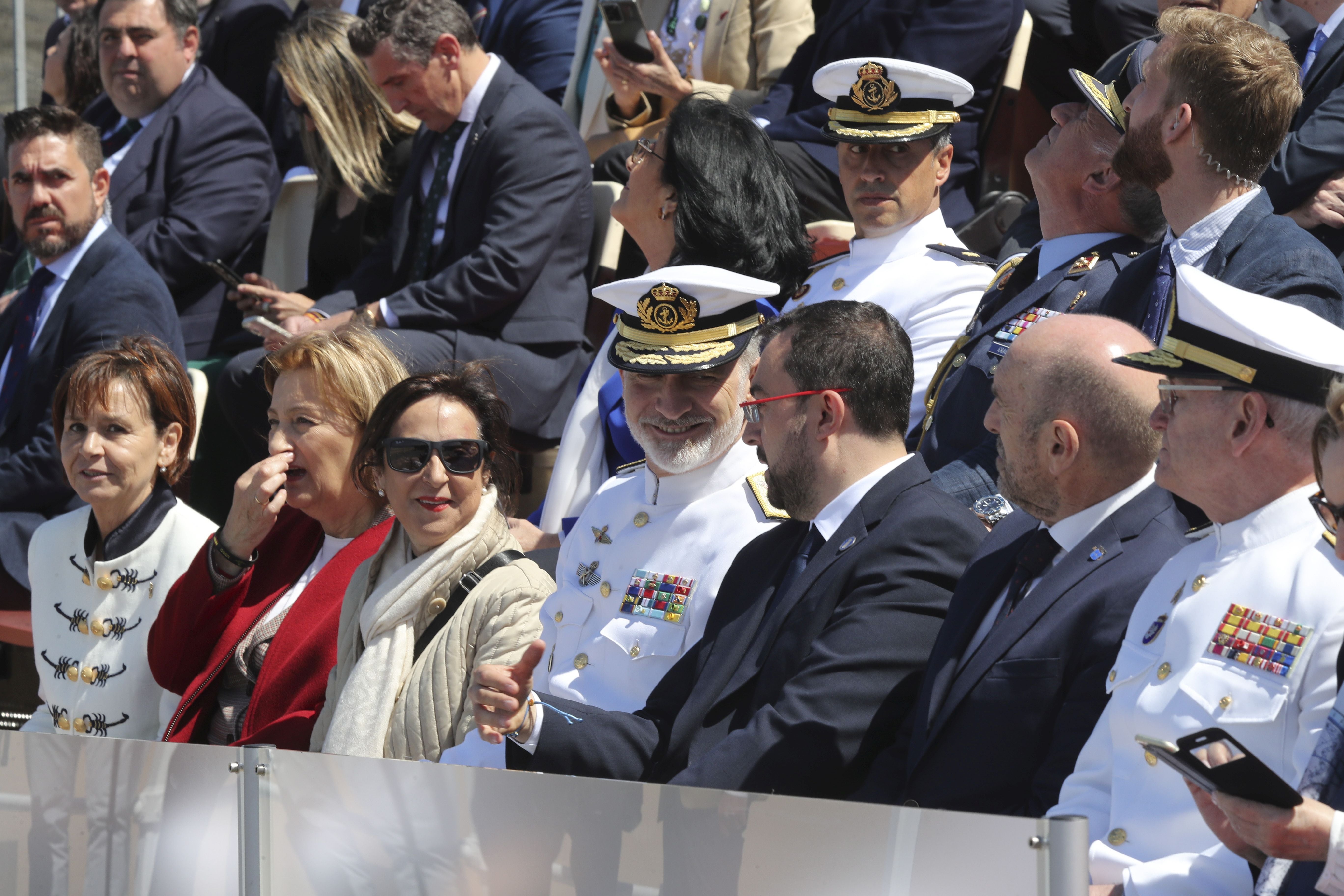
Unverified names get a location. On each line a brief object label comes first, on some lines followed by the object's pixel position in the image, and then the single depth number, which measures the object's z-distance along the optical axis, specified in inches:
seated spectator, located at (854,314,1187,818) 205.6
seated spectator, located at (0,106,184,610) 432.8
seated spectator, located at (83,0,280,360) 528.1
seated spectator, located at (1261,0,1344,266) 302.4
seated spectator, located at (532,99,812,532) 345.4
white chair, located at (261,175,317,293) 536.4
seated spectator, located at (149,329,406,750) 301.7
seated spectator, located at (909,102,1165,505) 290.4
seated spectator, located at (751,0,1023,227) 422.6
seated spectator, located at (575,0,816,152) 490.6
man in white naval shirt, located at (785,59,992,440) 339.3
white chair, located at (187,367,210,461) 456.1
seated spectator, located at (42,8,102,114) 655.1
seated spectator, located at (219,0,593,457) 438.3
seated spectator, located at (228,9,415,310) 506.9
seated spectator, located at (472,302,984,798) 219.3
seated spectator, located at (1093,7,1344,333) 253.4
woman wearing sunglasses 259.1
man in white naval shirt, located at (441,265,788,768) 272.5
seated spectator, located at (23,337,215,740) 326.3
